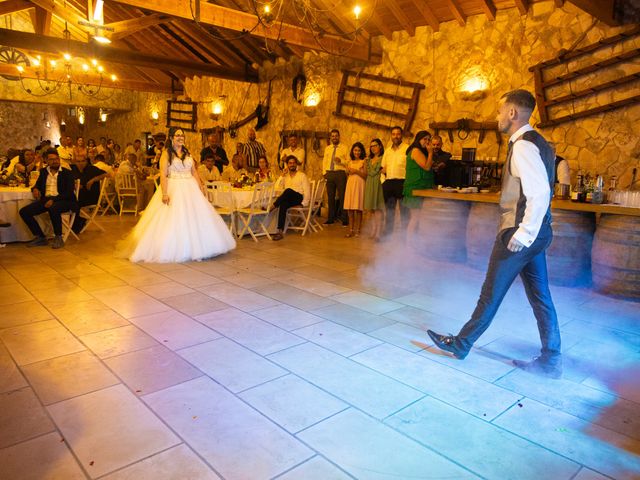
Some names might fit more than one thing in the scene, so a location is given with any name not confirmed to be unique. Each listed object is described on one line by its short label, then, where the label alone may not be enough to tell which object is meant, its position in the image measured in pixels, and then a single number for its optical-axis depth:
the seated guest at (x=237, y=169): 7.51
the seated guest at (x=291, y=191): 6.98
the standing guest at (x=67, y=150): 10.69
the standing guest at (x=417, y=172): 5.82
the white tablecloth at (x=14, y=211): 5.75
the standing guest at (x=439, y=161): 6.10
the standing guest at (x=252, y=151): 8.80
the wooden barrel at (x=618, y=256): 4.08
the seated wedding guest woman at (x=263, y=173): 7.30
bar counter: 4.13
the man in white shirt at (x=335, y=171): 8.38
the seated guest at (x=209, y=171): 7.46
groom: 2.34
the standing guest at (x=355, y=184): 6.98
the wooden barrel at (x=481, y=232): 4.93
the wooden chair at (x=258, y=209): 6.44
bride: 5.10
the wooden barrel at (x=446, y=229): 5.41
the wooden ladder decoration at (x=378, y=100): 7.68
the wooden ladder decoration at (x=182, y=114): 13.79
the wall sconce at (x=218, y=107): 12.65
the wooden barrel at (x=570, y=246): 4.48
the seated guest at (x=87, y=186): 6.58
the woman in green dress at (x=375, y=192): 6.90
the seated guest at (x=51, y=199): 5.67
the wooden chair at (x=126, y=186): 8.52
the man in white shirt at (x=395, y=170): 6.66
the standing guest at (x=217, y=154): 8.64
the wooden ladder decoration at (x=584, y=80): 5.34
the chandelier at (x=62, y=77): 11.98
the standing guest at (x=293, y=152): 8.23
